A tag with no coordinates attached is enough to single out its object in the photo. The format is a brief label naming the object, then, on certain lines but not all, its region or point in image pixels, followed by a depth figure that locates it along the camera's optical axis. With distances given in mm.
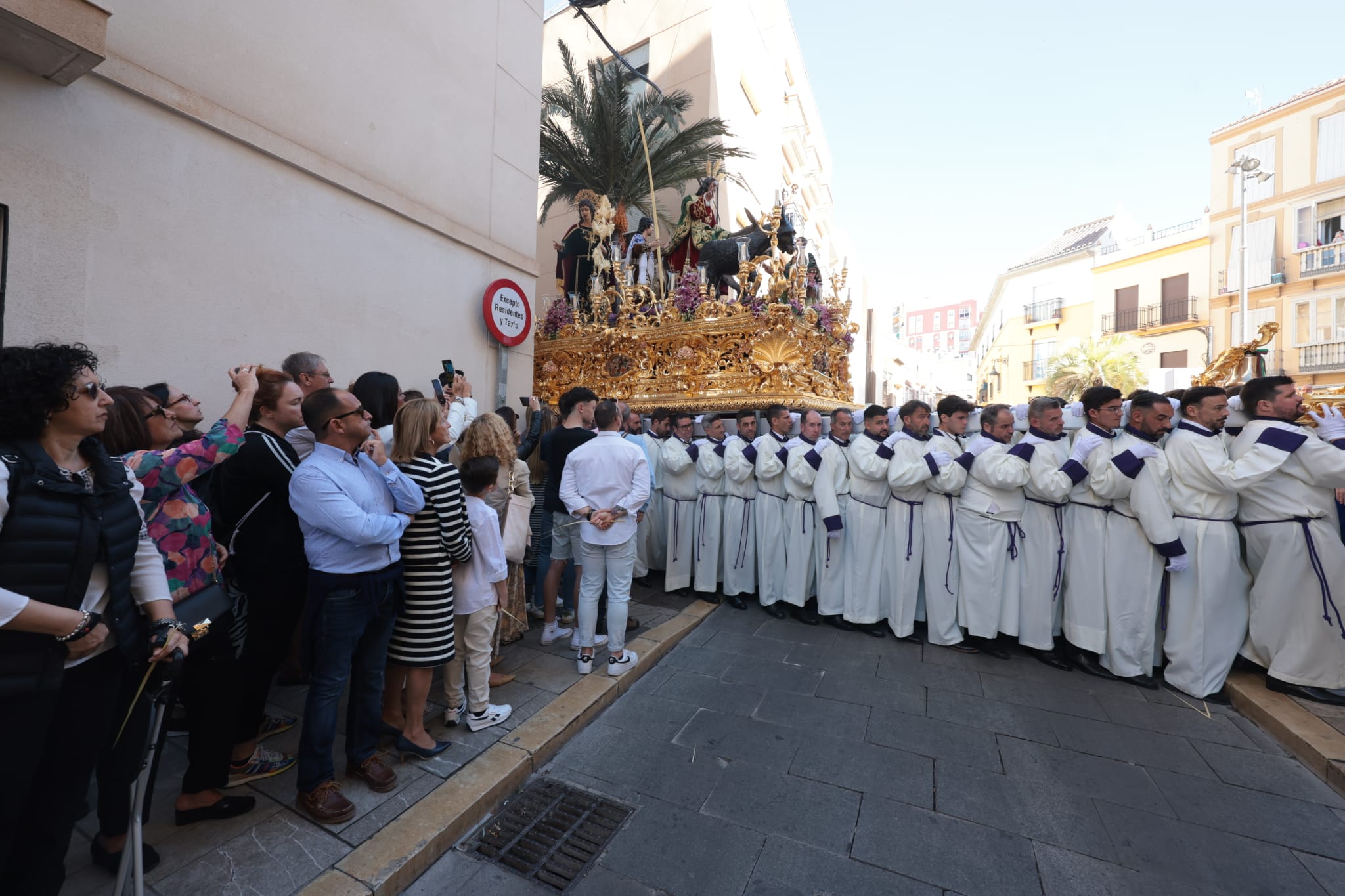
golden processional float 7789
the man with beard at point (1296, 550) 3865
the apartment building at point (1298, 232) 21844
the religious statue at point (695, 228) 10102
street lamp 19094
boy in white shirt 3336
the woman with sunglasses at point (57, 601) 1627
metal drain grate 2451
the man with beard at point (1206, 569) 4129
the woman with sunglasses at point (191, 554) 2273
